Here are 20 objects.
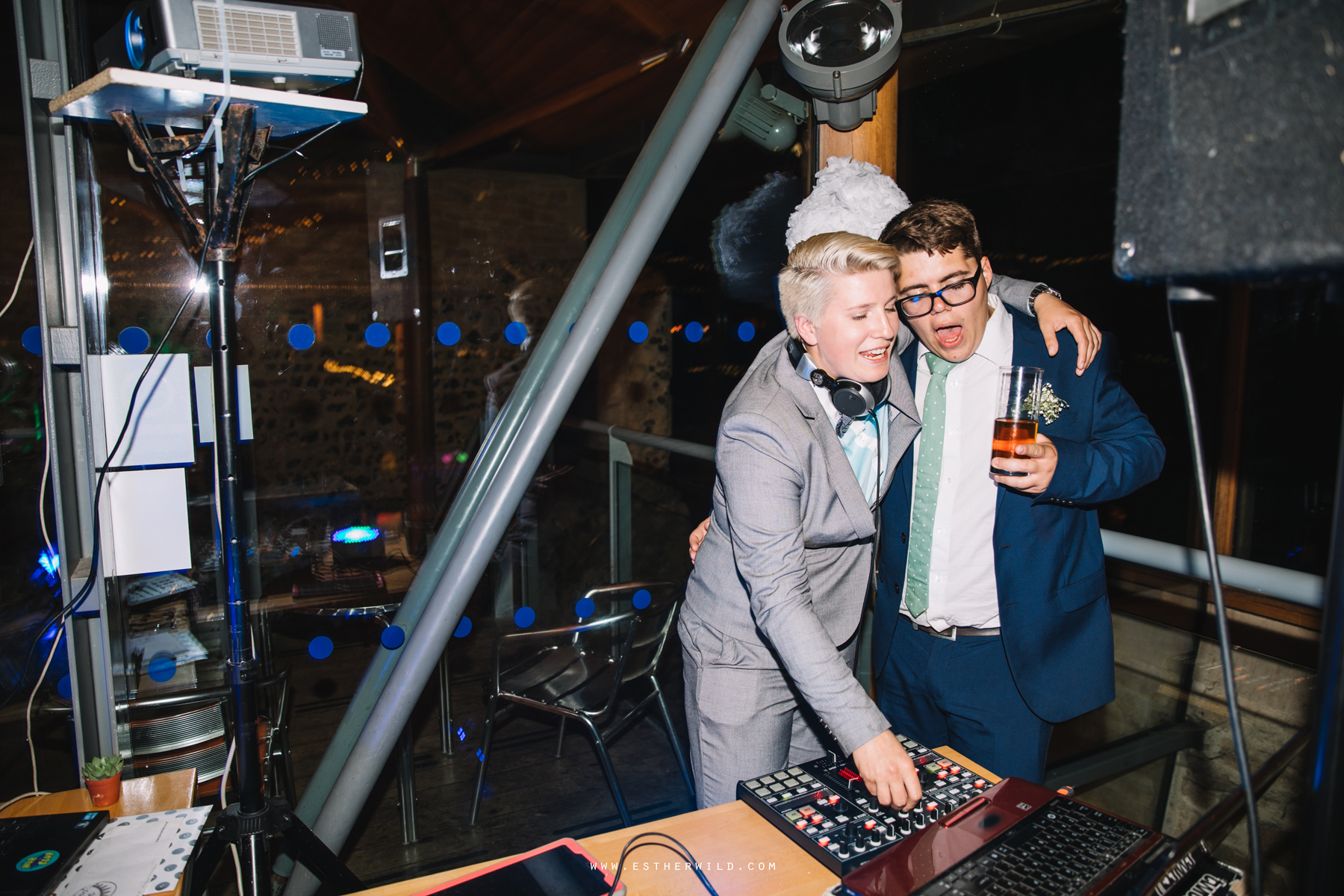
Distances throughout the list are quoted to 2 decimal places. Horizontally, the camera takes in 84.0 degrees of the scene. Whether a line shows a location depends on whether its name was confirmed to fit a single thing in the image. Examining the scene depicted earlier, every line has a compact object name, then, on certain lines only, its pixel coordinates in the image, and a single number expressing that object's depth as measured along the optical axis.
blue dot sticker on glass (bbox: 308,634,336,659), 3.29
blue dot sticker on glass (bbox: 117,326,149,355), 2.08
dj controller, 1.01
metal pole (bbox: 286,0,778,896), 1.80
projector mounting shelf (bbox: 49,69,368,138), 1.24
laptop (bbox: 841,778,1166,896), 0.88
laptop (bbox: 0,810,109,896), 1.18
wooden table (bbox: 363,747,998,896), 0.96
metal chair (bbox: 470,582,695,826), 2.61
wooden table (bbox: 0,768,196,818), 1.55
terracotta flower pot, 1.56
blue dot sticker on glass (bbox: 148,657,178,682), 2.47
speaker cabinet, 0.47
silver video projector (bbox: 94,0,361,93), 1.27
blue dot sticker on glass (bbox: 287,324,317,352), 2.75
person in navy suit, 1.54
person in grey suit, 1.29
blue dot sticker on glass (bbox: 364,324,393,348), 3.06
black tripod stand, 1.38
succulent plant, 1.56
